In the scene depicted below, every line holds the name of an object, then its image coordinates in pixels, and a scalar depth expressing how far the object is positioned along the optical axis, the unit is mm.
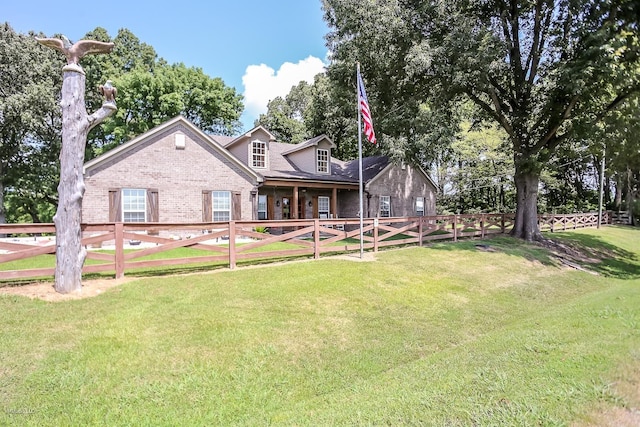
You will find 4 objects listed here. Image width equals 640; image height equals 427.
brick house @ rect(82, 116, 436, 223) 14250
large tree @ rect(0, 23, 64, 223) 21469
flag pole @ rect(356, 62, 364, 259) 10420
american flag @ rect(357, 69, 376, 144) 10112
